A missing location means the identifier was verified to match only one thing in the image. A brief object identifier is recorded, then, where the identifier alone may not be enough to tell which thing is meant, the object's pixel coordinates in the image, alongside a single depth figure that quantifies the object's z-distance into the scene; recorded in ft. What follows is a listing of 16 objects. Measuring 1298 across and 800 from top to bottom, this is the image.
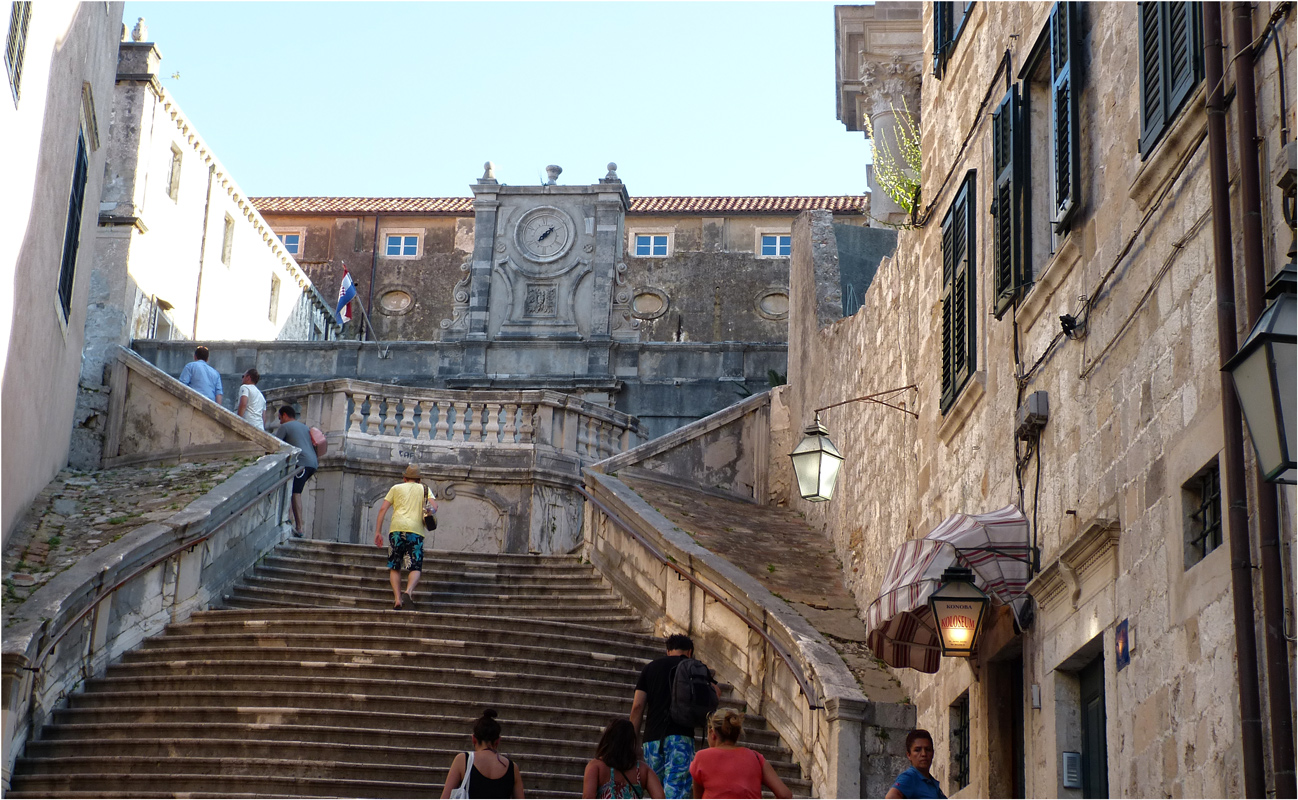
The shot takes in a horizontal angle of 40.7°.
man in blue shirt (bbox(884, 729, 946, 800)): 27.89
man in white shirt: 68.23
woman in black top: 28.04
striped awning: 32.50
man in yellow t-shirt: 51.67
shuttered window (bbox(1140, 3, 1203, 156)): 25.27
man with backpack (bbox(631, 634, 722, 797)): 32.42
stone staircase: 37.76
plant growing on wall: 47.75
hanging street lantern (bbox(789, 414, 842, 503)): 41.60
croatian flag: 137.39
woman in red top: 27.20
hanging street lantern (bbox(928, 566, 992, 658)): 31.89
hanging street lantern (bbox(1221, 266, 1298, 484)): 18.20
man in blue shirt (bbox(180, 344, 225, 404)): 72.18
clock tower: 105.50
